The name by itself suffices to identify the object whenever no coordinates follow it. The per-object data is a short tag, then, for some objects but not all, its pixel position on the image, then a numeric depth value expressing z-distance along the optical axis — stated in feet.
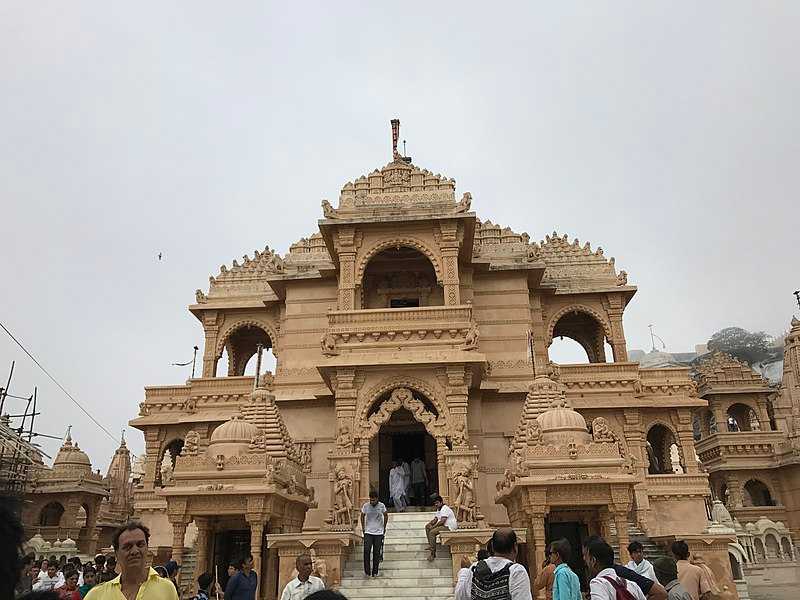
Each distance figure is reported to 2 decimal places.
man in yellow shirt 12.55
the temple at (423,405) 44.73
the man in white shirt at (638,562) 22.79
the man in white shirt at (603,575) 15.14
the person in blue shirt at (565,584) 18.34
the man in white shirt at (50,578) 34.27
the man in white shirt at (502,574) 16.19
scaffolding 76.62
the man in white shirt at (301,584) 23.77
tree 240.12
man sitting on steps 42.94
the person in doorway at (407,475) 59.29
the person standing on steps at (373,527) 39.83
